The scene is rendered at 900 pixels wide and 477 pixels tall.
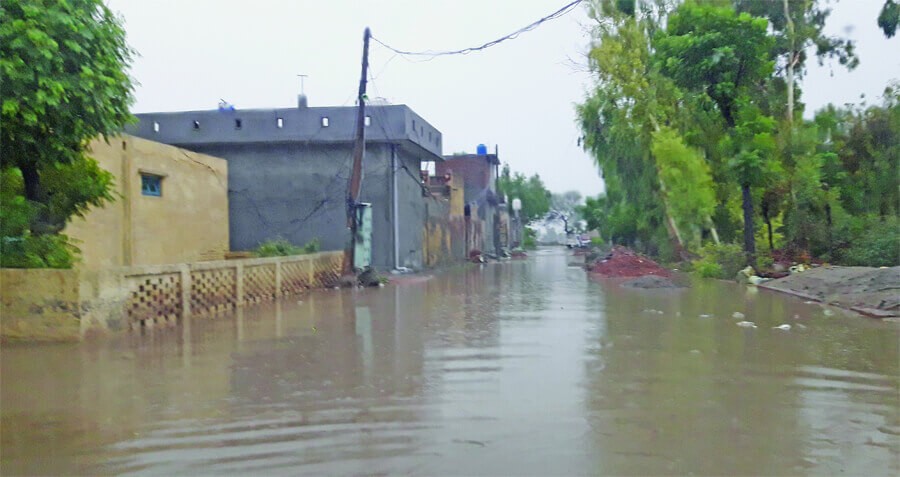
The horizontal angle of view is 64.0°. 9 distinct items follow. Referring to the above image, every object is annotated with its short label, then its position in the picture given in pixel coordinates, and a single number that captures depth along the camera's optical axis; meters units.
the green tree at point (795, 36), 29.89
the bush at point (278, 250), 21.77
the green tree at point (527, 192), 85.00
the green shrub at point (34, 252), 10.84
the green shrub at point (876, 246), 19.33
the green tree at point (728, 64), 21.69
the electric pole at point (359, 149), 21.77
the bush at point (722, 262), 24.63
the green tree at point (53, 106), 9.59
